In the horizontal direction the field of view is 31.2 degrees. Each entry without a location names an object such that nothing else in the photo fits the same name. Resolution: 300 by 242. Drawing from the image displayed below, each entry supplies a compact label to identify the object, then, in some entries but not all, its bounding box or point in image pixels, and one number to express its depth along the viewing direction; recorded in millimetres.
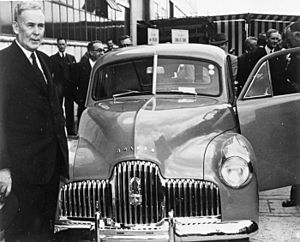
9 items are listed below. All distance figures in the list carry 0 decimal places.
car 3262
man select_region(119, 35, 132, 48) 4898
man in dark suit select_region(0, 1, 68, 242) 3156
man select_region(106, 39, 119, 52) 4787
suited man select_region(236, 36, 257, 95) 5141
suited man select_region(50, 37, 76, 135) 4062
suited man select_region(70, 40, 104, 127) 4609
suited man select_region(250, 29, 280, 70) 5178
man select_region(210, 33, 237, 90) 5075
